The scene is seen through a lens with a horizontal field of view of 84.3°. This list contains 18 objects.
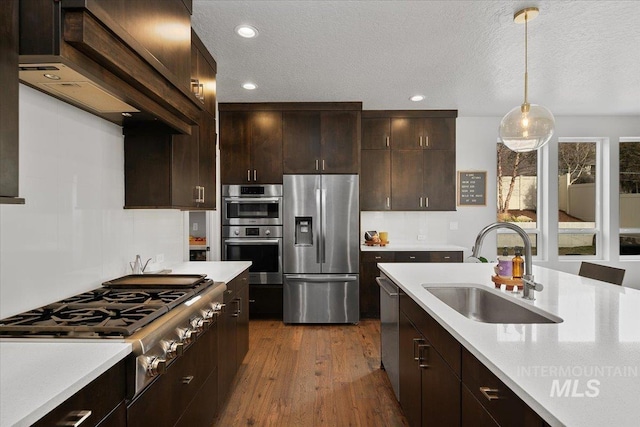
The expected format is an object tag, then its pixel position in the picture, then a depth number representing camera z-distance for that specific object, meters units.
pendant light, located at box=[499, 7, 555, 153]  2.27
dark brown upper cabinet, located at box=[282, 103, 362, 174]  4.23
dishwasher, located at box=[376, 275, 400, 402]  2.29
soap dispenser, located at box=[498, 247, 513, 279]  1.92
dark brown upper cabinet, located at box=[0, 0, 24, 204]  0.91
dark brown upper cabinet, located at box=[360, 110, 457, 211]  4.64
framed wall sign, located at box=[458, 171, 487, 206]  4.93
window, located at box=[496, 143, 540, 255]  5.06
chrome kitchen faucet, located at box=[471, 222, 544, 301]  1.61
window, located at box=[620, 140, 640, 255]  5.02
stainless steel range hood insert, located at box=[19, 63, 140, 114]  1.22
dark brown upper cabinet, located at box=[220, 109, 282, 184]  4.29
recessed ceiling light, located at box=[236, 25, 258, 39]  2.50
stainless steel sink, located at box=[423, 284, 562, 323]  1.72
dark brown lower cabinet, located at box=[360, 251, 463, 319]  4.28
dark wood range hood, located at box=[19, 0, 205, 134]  1.07
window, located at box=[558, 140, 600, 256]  5.06
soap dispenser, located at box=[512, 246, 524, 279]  1.86
